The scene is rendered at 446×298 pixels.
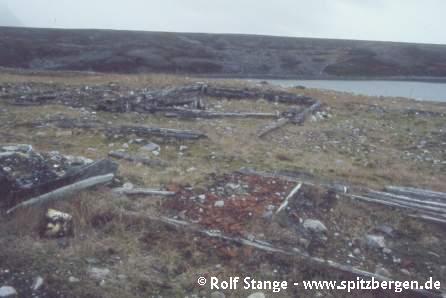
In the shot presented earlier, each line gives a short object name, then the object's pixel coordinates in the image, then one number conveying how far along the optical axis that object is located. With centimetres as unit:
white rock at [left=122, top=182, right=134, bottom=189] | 544
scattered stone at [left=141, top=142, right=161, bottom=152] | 761
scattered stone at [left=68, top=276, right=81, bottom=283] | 346
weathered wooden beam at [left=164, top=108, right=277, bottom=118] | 1053
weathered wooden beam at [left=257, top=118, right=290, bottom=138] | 915
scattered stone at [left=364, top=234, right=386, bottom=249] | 460
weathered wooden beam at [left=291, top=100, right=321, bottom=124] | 1061
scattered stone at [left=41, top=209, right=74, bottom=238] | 417
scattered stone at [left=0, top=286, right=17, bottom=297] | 319
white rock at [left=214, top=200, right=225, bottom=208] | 507
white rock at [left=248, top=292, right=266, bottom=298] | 359
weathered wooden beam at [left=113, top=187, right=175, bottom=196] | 527
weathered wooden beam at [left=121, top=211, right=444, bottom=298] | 390
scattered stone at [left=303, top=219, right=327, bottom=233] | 476
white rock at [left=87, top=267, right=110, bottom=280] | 357
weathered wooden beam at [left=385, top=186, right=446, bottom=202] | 581
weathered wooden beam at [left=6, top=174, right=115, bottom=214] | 439
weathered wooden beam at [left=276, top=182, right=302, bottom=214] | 498
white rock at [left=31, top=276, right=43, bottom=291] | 332
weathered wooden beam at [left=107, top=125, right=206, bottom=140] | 839
